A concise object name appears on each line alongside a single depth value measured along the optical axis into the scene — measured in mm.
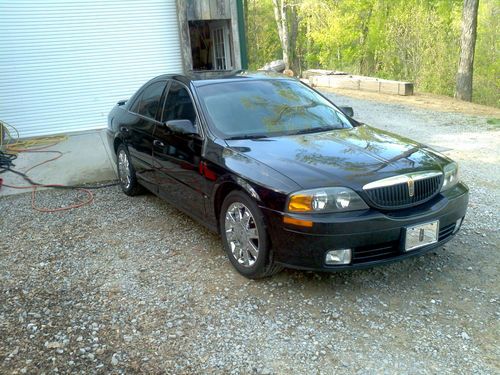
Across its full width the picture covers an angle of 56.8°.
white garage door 10500
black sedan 3170
